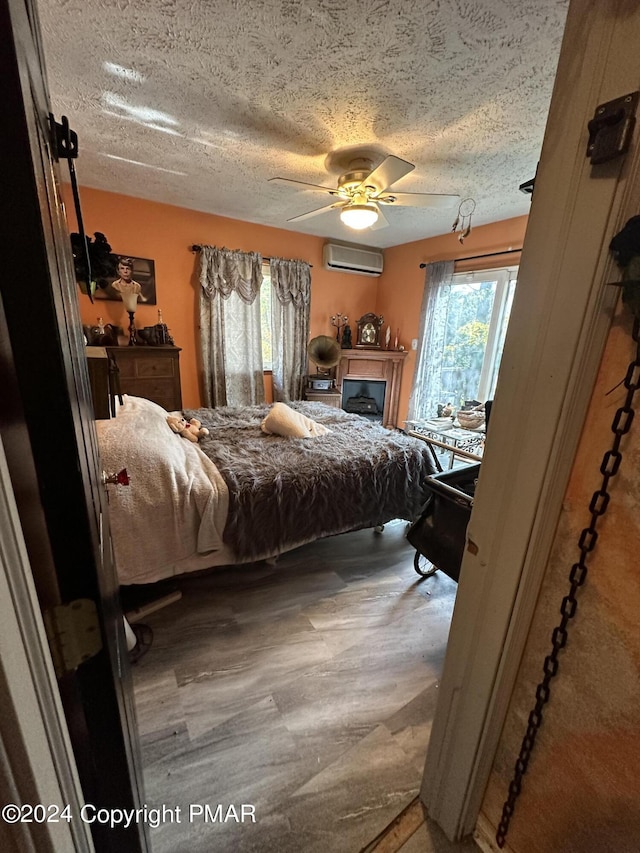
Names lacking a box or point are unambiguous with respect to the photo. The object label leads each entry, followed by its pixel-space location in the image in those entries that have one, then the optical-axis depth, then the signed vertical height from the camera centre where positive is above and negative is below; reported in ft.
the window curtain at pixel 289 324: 13.33 +0.25
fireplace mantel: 14.66 -1.38
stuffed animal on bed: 7.31 -2.17
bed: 4.92 -2.61
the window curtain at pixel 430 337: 12.71 -0.01
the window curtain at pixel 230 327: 11.96 +0.04
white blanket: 4.79 -2.55
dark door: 1.08 -0.34
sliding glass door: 11.48 -0.01
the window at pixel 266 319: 13.28 +0.40
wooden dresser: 10.13 -1.46
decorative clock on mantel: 15.17 +0.18
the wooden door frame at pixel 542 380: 1.80 -0.23
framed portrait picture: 10.39 +1.40
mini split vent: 13.87 +2.99
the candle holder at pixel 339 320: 15.37 +0.54
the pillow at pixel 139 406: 6.51 -1.60
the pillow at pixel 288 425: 7.97 -2.16
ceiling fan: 7.07 +2.96
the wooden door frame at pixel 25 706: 1.05 -1.24
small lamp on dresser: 10.41 +0.51
